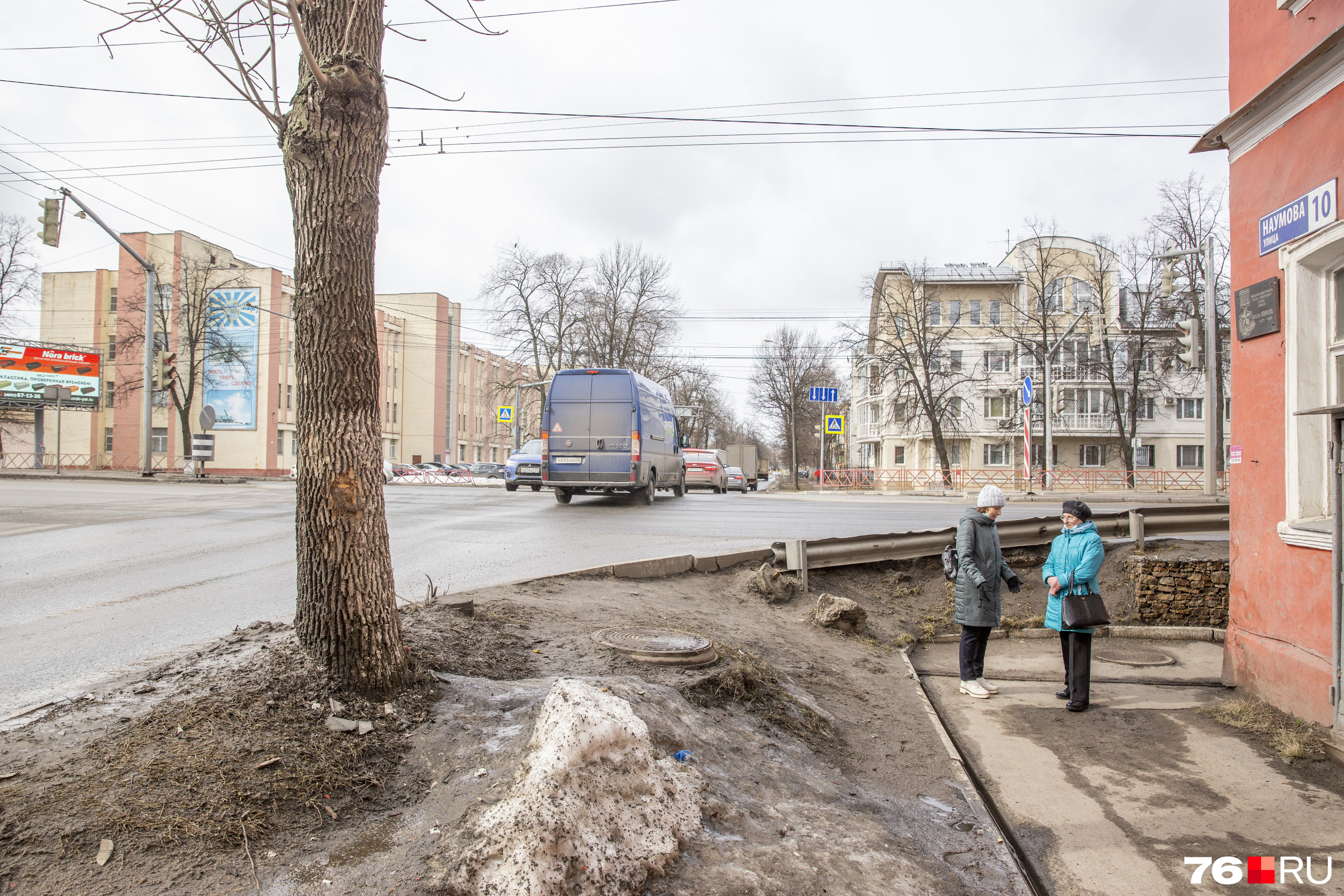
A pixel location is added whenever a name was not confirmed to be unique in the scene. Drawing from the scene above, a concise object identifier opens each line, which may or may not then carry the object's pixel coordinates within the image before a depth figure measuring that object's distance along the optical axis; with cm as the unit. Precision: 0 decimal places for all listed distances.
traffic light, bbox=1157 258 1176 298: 2006
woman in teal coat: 637
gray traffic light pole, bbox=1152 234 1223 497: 1978
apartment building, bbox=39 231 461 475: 4562
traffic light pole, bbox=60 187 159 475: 2362
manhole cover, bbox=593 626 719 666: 480
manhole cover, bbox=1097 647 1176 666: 796
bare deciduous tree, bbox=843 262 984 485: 4119
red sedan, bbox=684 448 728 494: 2830
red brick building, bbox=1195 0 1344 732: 562
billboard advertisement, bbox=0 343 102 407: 4047
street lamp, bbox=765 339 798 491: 4847
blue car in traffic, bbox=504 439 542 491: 2244
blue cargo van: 1725
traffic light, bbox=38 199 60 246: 1662
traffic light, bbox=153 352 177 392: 2670
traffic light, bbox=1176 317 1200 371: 2075
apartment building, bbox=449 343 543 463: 7300
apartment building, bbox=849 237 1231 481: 4238
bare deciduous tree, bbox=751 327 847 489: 5925
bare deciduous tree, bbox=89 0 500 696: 347
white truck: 5138
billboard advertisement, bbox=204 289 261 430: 4725
